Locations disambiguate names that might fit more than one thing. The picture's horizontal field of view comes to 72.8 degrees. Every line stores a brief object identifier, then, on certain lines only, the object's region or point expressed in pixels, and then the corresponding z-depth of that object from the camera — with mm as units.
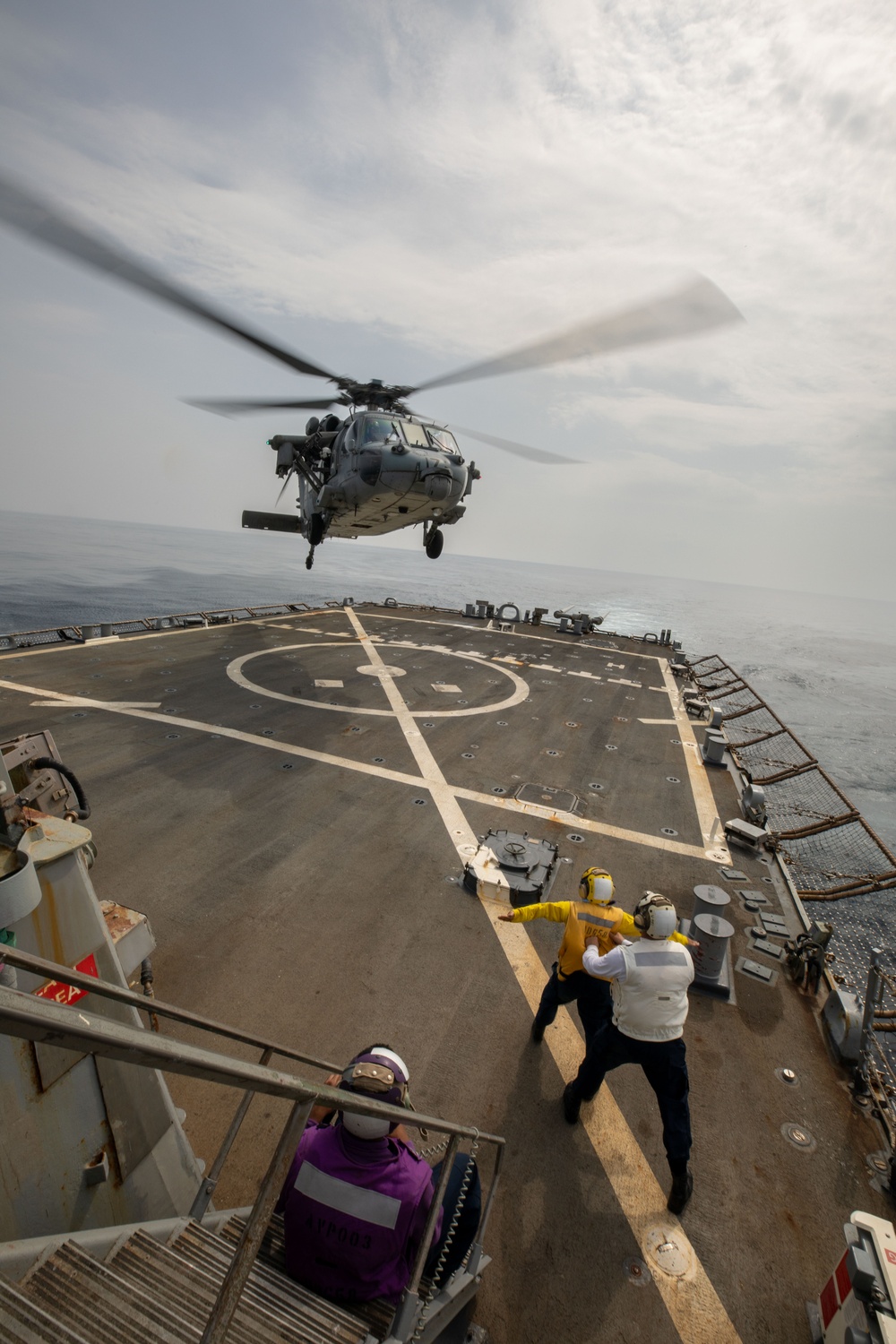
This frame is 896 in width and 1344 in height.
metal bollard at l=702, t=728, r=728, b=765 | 14172
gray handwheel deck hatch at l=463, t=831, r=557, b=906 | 8289
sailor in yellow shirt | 5316
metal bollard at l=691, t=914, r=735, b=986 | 6816
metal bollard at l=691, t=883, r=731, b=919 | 7266
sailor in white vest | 4531
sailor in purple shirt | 2869
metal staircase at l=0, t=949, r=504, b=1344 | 1459
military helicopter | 15453
